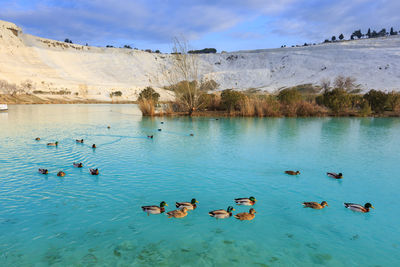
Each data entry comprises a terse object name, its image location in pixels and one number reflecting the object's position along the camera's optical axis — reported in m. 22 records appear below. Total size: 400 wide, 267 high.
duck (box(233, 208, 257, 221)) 6.25
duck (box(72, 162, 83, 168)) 10.33
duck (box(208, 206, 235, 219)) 6.19
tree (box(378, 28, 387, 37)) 143.45
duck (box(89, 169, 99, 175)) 9.41
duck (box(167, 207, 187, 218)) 6.32
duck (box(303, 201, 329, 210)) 6.85
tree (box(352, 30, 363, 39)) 146.50
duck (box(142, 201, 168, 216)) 6.40
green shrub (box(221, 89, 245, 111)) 30.94
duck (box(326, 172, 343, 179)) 9.20
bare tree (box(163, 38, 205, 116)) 29.77
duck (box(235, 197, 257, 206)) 6.85
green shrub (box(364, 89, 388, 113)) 30.73
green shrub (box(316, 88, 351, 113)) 30.82
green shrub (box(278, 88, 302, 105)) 31.39
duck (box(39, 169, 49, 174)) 9.40
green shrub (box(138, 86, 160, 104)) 37.34
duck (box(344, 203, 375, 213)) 6.65
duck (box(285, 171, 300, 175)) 9.61
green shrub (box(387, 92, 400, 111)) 31.05
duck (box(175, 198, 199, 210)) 6.62
